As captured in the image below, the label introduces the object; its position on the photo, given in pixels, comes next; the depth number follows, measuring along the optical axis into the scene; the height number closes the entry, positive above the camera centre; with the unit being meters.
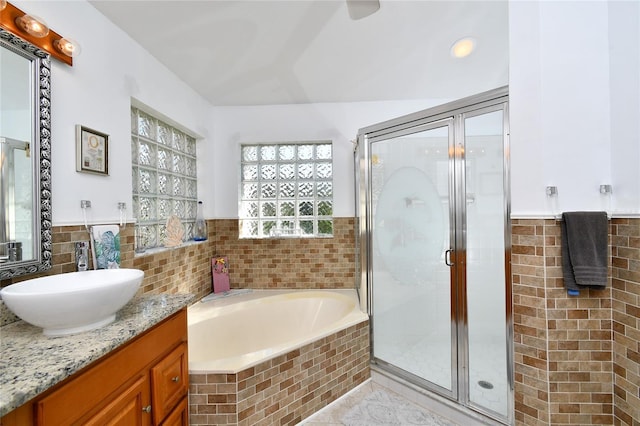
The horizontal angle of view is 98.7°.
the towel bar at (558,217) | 1.30 -0.03
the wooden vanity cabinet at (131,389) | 0.70 -0.55
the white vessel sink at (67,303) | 0.79 -0.26
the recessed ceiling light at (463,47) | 2.06 +1.27
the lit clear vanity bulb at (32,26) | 1.12 +0.80
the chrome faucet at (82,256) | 1.32 -0.19
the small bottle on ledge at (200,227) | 2.63 -0.11
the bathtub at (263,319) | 2.05 -0.87
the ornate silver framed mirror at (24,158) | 1.05 +0.25
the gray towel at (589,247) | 1.24 -0.17
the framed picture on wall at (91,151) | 1.39 +0.36
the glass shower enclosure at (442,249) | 1.61 -0.26
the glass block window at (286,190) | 2.90 +0.27
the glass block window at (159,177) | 2.01 +0.33
